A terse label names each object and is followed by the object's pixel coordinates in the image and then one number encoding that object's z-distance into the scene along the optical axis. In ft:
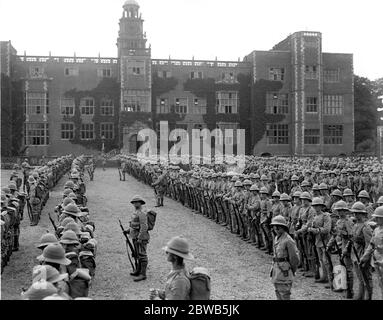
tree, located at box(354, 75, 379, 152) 203.62
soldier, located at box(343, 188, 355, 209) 44.09
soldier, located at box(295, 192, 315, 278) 36.29
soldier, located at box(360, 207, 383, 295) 26.84
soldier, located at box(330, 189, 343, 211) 44.93
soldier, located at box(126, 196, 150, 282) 35.09
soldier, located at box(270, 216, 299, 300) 25.26
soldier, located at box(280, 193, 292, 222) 40.20
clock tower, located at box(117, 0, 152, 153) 159.63
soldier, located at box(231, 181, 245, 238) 50.39
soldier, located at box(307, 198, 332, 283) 34.17
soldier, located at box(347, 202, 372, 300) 29.48
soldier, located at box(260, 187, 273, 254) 43.56
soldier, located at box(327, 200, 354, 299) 31.40
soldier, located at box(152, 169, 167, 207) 71.67
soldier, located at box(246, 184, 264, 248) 45.68
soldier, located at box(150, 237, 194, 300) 18.39
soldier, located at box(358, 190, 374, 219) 40.11
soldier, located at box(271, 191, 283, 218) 40.92
